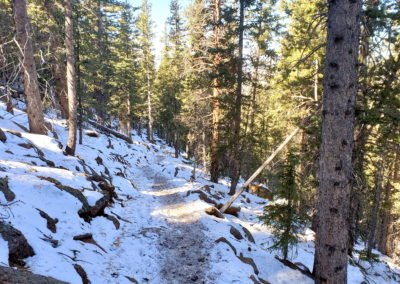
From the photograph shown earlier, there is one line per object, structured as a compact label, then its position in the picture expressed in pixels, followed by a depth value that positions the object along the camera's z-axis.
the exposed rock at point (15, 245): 4.96
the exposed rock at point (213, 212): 12.17
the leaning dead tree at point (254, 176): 7.64
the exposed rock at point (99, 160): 18.00
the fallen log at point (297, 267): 9.51
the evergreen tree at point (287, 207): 9.16
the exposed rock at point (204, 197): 14.15
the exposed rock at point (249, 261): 8.63
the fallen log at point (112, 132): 33.43
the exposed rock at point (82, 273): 5.69
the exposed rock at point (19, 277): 3.74
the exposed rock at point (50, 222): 6.87
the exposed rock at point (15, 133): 11.99
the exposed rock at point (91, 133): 26.28
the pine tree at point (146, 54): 43.78
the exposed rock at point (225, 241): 9.13
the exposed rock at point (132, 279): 6.61
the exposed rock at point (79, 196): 8.52
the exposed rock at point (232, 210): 14.62
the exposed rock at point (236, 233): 10.69
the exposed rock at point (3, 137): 11.15
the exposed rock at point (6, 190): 6.58
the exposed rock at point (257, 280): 7.52
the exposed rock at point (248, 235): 11.73
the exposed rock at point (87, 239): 7.26
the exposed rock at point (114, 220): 9.54
